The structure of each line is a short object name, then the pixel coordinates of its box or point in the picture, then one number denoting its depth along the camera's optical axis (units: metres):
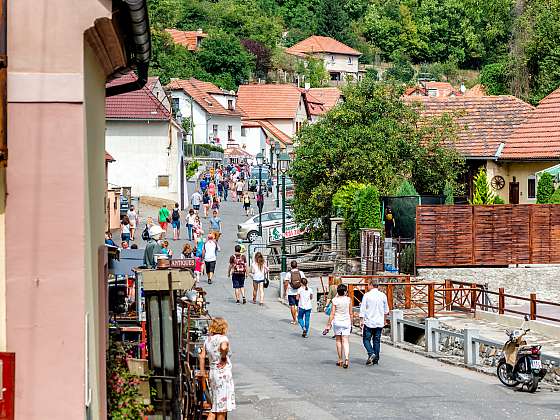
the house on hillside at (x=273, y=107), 113.82
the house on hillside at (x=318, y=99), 119.06
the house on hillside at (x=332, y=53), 157.12
